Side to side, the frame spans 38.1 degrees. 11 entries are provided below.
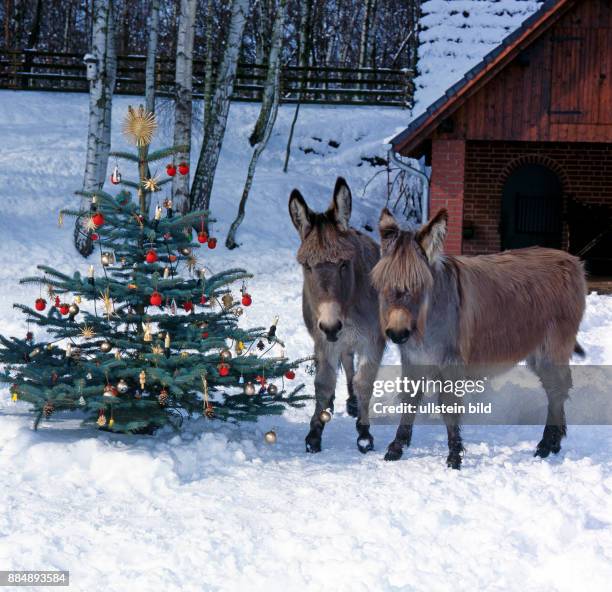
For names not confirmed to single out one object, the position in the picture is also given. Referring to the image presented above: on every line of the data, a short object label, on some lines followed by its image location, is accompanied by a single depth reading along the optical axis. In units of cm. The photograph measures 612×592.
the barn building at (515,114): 1283
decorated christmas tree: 564
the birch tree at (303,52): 2242
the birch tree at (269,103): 1648
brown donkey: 545
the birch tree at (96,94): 1439
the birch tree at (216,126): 1588
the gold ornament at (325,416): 612
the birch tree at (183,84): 1491
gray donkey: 572
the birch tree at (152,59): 1867
